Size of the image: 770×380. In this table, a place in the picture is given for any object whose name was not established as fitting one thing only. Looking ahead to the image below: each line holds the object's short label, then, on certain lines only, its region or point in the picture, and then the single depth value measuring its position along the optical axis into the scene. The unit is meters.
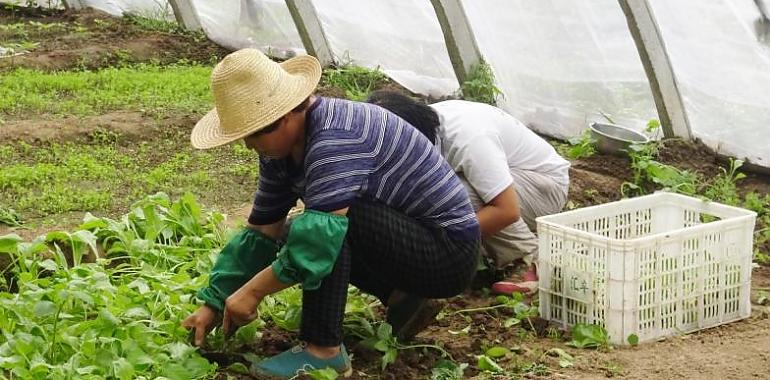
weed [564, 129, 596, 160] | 6.11
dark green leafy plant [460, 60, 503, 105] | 6.70
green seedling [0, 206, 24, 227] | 4.87
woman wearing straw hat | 3.13
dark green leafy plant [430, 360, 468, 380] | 3.51
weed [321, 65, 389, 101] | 7.67
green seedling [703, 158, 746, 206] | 5.43
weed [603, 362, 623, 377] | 3.51
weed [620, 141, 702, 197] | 5.58
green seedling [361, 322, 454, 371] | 3.54
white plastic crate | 3.72
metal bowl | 5.99
